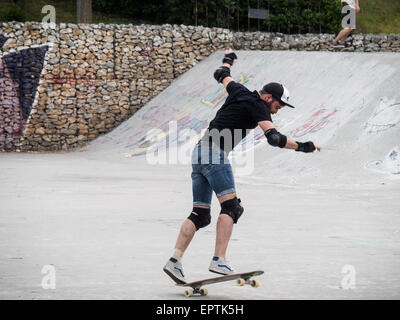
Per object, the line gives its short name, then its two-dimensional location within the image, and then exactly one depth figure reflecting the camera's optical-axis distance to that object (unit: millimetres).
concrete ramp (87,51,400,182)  29297
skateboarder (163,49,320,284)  12109
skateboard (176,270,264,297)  11324
